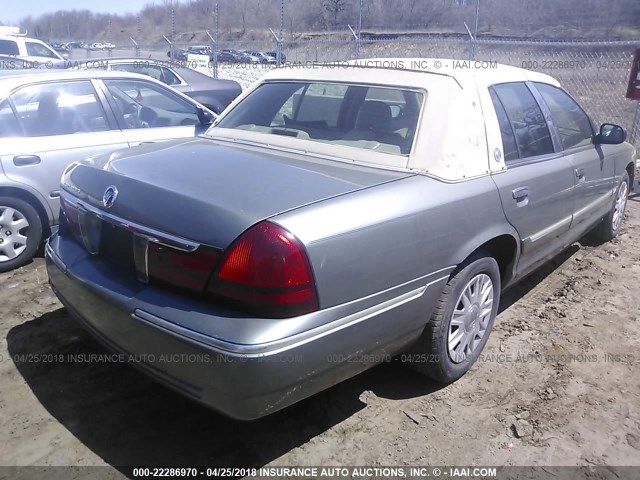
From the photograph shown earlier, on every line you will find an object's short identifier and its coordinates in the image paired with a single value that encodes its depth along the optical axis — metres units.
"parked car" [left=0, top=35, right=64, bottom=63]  16.44
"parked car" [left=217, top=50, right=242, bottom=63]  22.75
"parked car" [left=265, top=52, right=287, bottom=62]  16.63
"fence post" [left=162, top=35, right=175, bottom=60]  16.45
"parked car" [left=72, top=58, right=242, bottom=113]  9.91
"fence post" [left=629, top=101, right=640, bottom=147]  8.36
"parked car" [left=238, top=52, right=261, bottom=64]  19.84
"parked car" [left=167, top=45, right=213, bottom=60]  18.14
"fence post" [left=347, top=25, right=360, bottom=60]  10.77
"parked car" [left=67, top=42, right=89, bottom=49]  34.80
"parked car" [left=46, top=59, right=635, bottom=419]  2.24
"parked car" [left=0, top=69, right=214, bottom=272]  4.67
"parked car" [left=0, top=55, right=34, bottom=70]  12.80
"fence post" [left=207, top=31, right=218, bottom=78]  14.69
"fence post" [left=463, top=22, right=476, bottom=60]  9.35
